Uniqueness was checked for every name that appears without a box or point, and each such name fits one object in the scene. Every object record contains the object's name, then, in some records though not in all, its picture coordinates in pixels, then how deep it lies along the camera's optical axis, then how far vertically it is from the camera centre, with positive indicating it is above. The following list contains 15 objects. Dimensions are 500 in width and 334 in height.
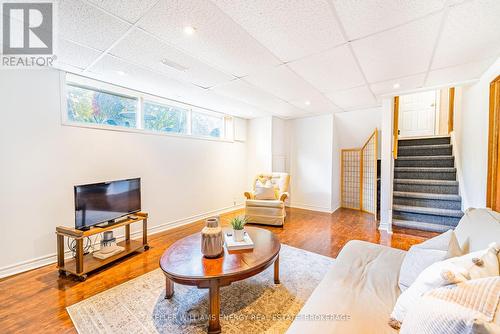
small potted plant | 1.94 -0.61
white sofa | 0.96 -0.74
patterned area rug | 1.48 -1.17
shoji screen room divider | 4.54 -0.29
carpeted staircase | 3.45 -0.43
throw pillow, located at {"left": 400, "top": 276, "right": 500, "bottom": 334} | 0.60 -0.47
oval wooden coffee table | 1.43 -0.78
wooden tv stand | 2.04 -1.03
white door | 4.97 +1.25
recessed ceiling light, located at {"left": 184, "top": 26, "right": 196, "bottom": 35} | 1.67 +1.10
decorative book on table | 1.86 -0.74
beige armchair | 3.73 -0.81
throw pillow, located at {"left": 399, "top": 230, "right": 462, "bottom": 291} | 1.14 -0.53
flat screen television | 2.21 -0.46
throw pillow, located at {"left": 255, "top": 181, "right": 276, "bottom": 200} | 4.06 -0.57
